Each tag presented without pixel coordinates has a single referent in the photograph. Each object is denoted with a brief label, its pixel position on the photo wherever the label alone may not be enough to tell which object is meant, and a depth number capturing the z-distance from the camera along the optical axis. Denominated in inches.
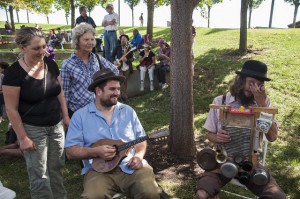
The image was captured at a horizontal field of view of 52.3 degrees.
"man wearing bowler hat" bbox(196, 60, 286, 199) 117.6
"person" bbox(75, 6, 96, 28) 388.4
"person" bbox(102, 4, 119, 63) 390.9
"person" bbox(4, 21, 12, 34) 1082.2
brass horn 120.3
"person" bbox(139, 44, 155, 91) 370.6
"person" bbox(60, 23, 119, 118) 141.8
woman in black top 115.8
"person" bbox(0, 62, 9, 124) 290.9
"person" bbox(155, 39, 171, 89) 368.8
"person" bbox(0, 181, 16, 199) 100.5
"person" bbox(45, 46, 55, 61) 299.2
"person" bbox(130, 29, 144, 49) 418.5
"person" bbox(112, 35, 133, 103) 356.5
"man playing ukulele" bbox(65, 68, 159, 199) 117.1
